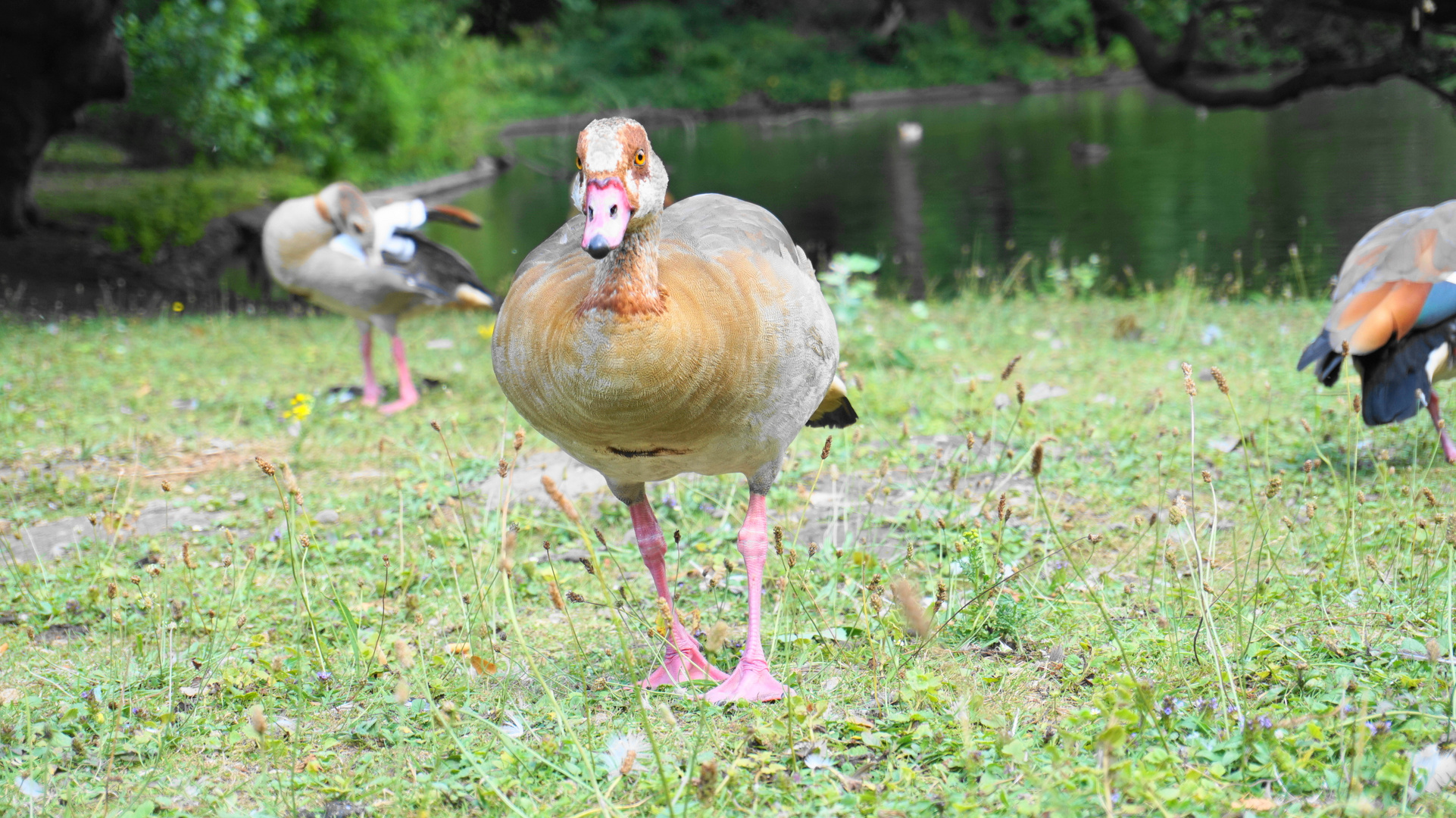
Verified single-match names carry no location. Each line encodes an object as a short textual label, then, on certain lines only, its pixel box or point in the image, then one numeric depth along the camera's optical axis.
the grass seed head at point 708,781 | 2.22
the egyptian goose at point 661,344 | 2.50
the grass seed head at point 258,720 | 2.12
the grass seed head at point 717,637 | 2.25
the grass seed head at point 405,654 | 2.13
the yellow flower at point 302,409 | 4.93
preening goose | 7.13
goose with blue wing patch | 4.29
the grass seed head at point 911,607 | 2.24
